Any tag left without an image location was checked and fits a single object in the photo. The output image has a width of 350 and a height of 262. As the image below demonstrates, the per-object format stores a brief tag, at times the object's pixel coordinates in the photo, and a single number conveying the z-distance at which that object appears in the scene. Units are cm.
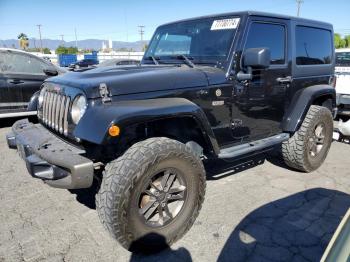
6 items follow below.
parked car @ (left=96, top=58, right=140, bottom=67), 1395
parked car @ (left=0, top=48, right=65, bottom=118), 684
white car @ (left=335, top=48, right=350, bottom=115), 704
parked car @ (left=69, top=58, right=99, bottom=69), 2696
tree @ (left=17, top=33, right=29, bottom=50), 5875
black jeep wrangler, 261
